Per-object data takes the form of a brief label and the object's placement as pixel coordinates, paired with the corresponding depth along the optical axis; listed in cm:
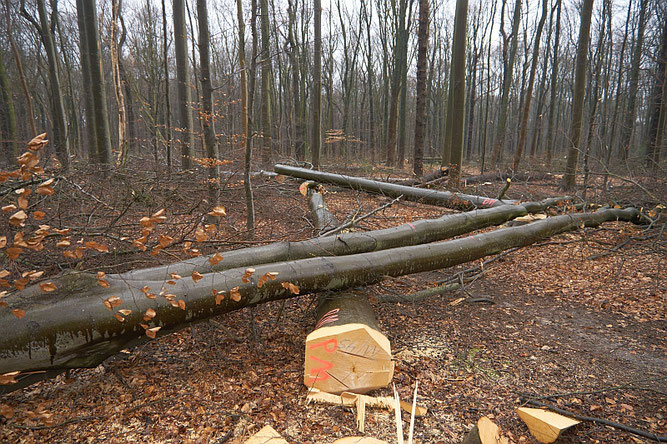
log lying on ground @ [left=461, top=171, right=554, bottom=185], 1295
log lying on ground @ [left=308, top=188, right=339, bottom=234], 527
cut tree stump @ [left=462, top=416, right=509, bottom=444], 196
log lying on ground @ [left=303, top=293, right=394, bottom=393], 260
